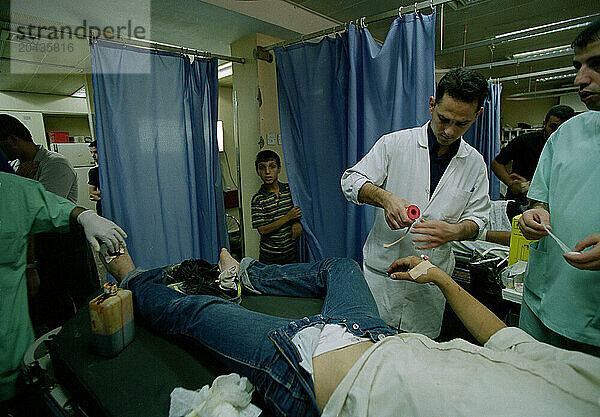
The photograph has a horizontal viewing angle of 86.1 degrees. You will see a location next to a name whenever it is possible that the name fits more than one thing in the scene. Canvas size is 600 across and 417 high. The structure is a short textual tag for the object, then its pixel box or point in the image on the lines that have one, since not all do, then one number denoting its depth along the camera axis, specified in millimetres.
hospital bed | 877
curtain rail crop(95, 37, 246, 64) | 2008
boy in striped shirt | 2199
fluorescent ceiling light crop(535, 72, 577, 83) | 3862
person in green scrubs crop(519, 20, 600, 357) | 908
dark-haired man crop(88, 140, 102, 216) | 2953
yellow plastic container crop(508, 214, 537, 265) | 1629
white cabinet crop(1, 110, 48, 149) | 5410
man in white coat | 1388
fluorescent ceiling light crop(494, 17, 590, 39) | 2263
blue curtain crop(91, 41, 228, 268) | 1991
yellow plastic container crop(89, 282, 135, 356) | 1026
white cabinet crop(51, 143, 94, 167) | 5047
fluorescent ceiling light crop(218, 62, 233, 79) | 4160
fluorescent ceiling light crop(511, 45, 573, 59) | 3975
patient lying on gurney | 688
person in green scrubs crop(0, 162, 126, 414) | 1062
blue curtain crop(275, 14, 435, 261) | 1654
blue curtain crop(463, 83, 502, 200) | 3705
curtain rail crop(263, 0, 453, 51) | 1546
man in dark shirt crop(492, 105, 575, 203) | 2564
